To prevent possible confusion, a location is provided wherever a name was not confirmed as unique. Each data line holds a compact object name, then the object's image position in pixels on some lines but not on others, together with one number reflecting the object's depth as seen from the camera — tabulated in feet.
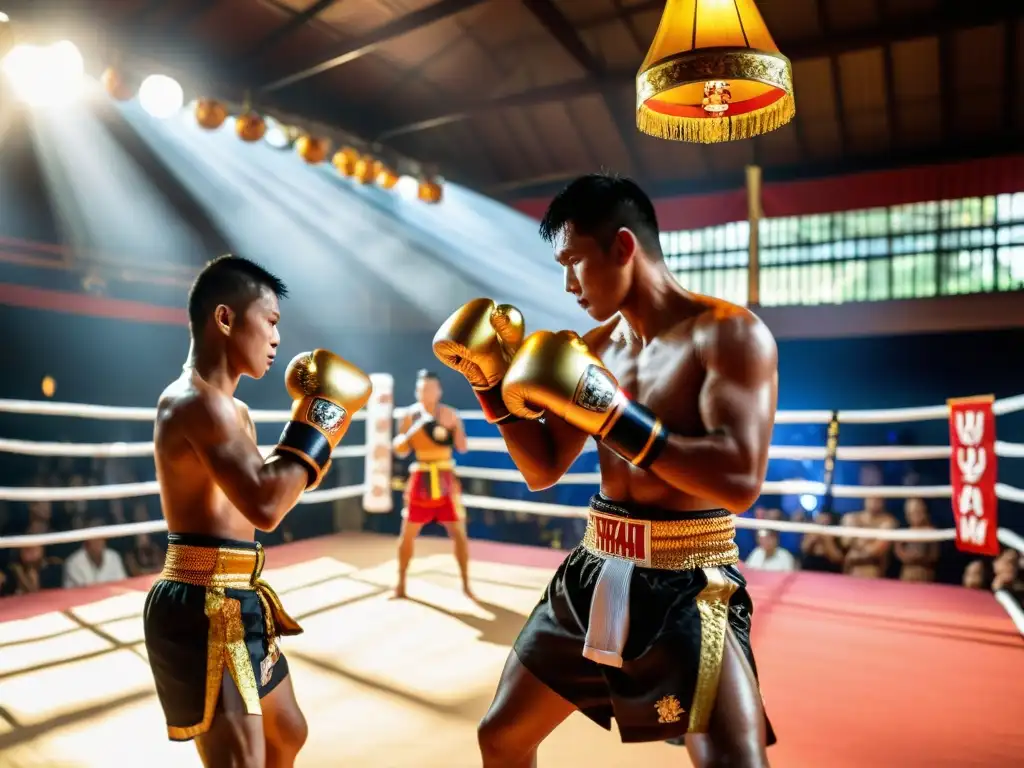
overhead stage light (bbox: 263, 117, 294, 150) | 20.29
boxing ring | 7.74
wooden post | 23.21
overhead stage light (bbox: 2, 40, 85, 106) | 14.99
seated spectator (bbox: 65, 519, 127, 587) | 16.31
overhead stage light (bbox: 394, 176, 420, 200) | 23.91
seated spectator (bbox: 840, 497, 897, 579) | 17.40
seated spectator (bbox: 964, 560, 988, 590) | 15.71
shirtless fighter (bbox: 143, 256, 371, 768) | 4.77
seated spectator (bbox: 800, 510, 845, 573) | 18.19
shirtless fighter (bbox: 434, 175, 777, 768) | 4.25
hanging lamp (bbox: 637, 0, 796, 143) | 6.89
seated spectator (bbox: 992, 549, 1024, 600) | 14.35
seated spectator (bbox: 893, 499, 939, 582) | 16.81
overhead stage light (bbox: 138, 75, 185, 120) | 16.85
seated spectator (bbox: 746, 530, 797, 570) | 17.89
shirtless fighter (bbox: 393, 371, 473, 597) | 14.51
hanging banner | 12.80
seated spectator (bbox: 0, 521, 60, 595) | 15.85
